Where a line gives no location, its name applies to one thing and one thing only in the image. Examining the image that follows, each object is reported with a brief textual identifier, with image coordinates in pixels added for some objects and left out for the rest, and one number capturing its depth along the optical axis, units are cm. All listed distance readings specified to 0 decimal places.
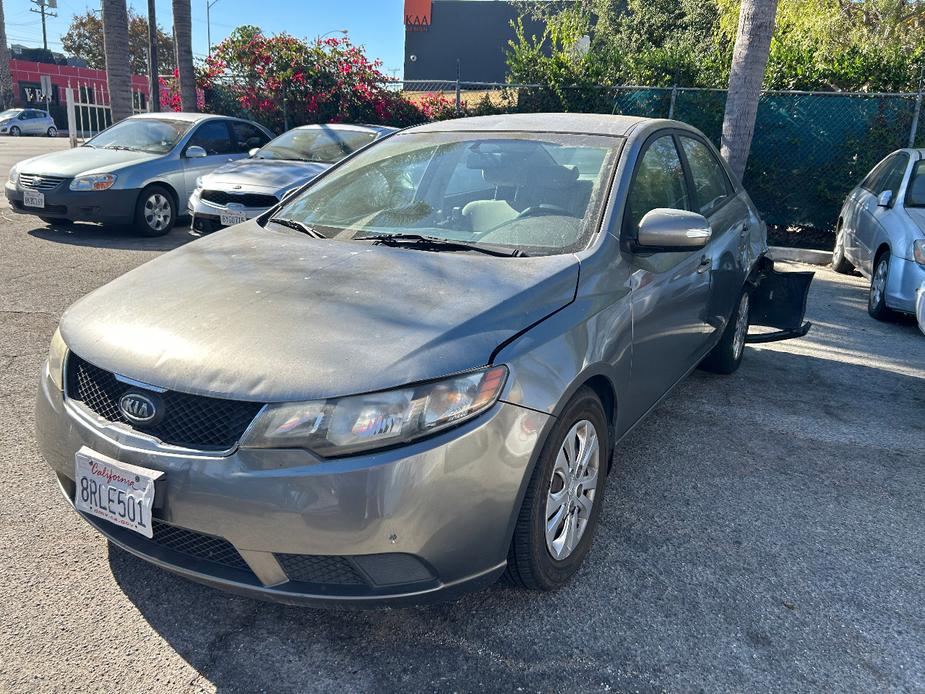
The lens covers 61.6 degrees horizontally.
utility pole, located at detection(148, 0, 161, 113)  1814
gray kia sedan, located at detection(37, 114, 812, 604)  212
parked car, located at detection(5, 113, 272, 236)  872
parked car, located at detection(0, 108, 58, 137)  3416
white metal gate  1664
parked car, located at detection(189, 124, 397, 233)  841
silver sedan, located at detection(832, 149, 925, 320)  648
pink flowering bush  1423
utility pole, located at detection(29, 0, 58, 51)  5919
